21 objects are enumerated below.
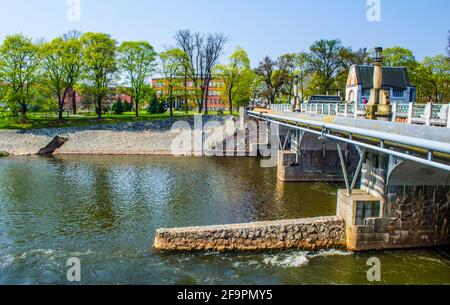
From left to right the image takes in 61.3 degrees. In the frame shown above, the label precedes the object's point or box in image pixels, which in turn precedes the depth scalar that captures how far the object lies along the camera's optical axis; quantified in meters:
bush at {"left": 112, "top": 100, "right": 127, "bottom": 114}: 72.88
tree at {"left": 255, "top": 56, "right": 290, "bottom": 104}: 76.19
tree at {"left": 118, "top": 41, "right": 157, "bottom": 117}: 60.84
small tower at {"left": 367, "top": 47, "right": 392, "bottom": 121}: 17.34
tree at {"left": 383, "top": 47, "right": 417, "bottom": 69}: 69.69
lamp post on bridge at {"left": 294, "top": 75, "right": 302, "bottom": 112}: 38.30
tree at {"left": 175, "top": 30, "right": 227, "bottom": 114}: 69.56
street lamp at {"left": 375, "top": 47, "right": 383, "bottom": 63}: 17.52
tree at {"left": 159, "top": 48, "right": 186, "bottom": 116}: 64.50
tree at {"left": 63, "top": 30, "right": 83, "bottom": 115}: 69.49
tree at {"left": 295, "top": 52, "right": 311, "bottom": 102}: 75.62
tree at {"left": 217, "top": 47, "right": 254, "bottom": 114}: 71.81
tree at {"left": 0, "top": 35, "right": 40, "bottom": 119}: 53.03
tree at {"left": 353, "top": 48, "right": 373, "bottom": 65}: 72.75
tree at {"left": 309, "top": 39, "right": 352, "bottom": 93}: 72.88
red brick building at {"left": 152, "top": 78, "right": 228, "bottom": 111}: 66.38
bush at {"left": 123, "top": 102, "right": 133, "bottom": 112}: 80.33
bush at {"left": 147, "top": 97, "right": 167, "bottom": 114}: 74.50
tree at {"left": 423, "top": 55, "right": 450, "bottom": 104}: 64.74
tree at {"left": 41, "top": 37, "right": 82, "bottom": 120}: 55.72
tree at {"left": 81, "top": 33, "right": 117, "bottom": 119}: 57.84
